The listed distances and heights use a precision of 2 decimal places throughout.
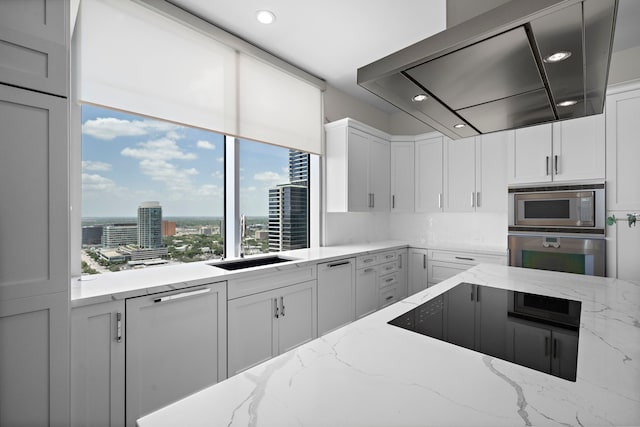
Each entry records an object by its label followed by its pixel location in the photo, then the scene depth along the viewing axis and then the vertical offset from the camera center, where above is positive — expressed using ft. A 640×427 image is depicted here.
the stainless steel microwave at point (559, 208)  8.18 +0.15
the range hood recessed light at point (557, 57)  2.73 +1.47
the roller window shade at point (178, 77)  5.99 +3.35
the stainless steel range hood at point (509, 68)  2.37 +1.50
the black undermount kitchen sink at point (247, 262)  8.07 -1.40
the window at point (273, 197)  9.20 +0.56
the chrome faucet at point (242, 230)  8.79 -0.51
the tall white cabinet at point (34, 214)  3.66 -0.01
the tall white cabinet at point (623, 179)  7.74 +0.90
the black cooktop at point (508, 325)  2.82 -1.33
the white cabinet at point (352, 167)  10.78 +1.73
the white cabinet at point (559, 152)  8.32 +1.83
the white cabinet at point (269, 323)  6.52 -2.67
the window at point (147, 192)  6.44 +0.52
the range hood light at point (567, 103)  3.85 +1.45
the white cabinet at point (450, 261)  10.32 -1.73
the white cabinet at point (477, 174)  10.63 +1.47
